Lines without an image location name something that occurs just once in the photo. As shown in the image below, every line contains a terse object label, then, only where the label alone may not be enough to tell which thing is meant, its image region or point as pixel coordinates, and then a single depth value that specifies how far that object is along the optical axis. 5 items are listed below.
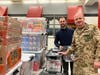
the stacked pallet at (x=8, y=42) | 0.82
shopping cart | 2.26
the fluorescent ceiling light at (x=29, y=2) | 4.71
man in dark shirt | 2.45
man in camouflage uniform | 1.45
